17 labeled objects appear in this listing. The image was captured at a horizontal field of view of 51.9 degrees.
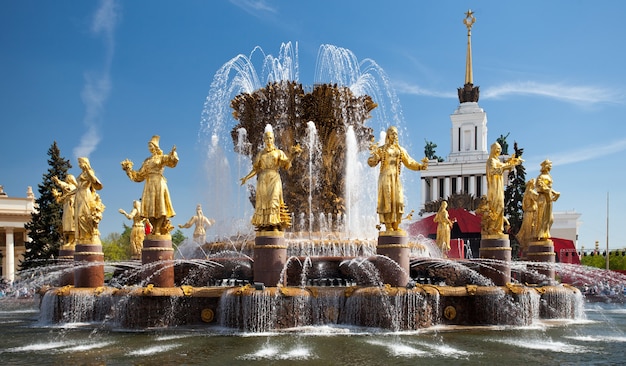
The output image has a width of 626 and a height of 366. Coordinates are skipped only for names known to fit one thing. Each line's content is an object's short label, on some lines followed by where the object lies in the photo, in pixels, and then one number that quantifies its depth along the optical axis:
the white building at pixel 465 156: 93.88
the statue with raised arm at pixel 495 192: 17.06
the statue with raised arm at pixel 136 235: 25.16
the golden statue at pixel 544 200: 18.83
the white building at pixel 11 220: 56.59
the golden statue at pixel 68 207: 21.14
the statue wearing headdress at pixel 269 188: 14.65
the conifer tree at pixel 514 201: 47.27
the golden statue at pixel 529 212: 19.22
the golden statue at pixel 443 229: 27.36
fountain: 13.99
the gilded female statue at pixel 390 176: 14.82
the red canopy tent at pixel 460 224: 62.29
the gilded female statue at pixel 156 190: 16.14
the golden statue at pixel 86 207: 18.02
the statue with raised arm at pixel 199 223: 25.24
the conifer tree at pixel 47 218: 39.53
